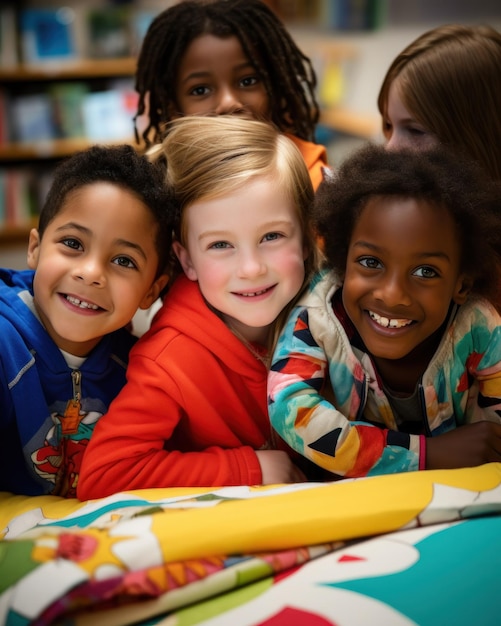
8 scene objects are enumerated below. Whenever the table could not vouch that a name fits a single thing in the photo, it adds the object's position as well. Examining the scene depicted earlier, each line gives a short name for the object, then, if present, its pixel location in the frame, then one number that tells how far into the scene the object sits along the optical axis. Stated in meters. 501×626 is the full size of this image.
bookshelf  3.99
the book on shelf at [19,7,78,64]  3.86
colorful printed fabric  0.83
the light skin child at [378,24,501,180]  1.37
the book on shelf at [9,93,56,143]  3.97
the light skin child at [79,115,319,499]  1.23
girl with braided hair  1.58
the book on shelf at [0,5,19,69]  3.77
